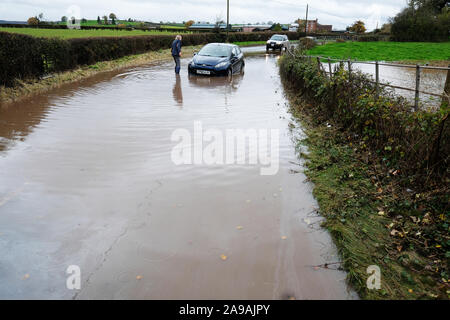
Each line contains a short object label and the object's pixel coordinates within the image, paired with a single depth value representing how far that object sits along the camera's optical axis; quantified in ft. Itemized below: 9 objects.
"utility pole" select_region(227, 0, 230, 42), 183.32
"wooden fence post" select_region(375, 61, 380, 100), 24.72
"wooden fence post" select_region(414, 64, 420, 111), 20.68
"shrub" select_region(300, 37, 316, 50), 129.29
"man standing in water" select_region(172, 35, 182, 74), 59.57
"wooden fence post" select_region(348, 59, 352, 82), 28.32
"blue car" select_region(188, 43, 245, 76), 57.62
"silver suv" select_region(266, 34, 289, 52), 128.47
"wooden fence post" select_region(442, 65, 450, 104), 21.94
